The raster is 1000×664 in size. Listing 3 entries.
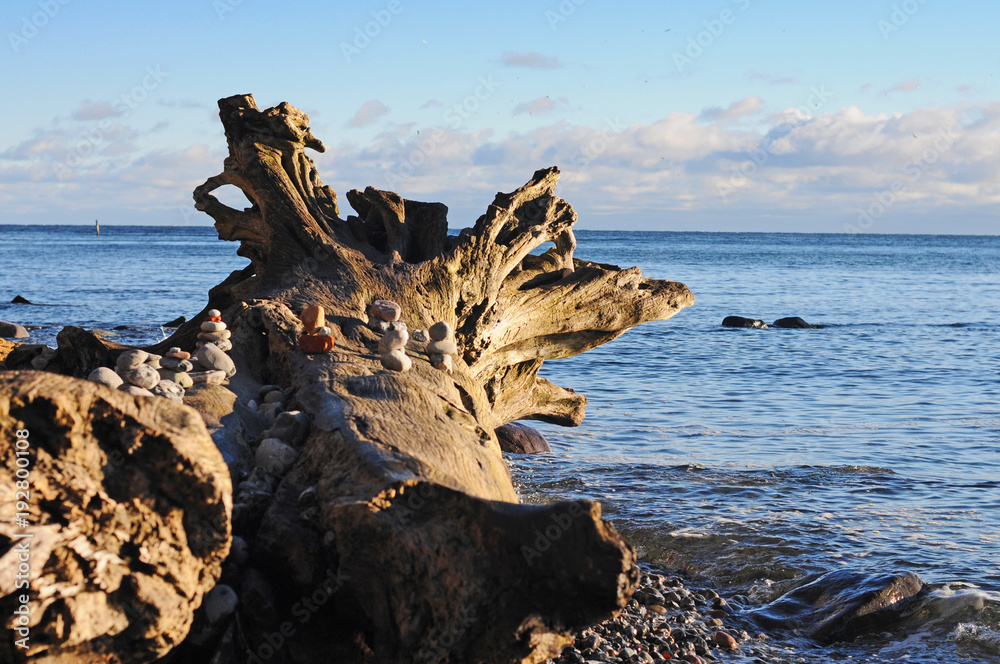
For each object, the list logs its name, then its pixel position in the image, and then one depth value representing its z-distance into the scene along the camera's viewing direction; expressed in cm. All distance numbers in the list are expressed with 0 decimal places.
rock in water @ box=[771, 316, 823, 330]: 2172
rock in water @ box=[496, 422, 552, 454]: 966
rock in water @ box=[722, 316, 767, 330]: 2194
